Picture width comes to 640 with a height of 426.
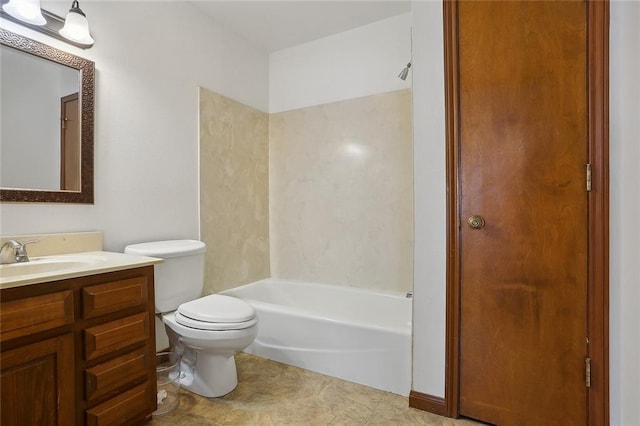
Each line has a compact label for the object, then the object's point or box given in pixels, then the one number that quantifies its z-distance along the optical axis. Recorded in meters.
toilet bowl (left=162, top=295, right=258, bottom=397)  1.58
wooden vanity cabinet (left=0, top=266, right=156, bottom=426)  1.02
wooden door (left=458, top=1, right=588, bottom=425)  1.30
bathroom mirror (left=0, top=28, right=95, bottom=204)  1.45
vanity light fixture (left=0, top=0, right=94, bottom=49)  1.41
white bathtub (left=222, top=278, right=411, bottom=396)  1.75
